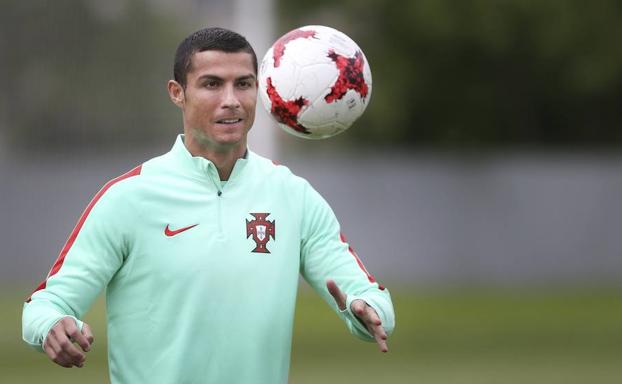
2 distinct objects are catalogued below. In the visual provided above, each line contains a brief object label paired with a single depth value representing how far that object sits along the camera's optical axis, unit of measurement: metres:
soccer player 9.62
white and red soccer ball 10.99
